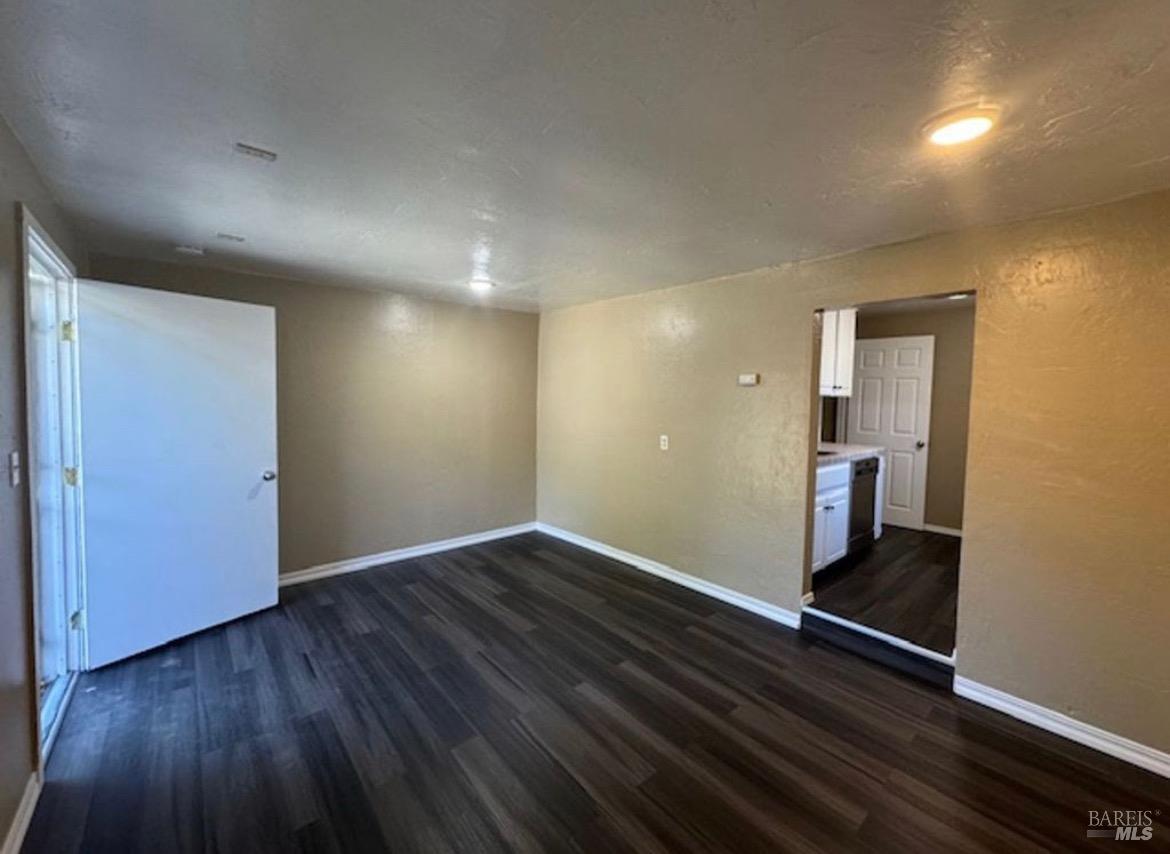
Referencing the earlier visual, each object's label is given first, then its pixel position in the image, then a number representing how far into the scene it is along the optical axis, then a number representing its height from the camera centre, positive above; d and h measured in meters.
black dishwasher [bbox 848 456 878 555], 4.37 -0.82
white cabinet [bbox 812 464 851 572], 3.75 -0.84
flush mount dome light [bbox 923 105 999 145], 1.47 +0.90
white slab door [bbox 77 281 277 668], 2.72 -0.42
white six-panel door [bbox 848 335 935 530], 5.38 +0.02
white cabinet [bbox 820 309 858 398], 4.05 +0.50
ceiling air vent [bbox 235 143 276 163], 1.77 +0.89
